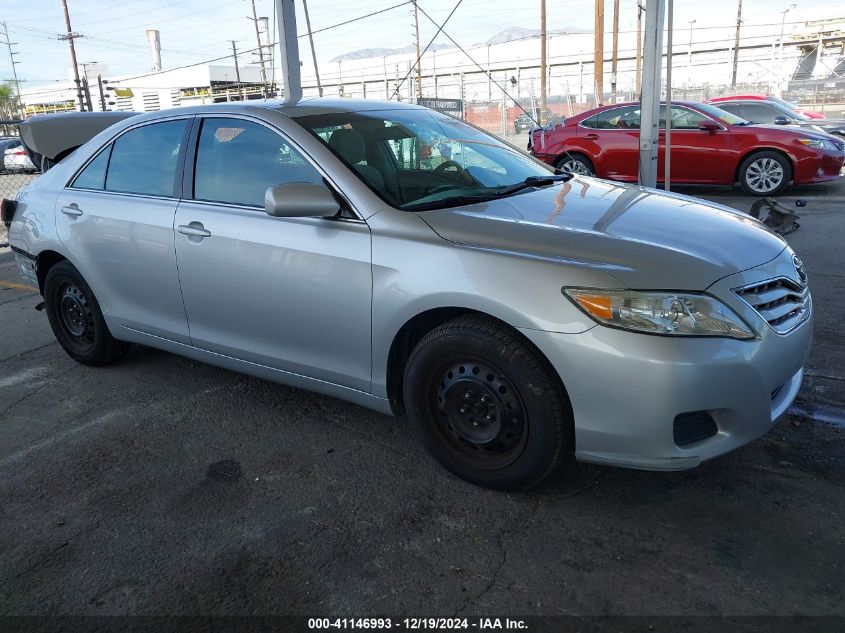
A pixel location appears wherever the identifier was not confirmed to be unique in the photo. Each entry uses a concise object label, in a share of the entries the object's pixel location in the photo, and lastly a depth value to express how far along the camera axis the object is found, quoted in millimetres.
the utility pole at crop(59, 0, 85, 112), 41906
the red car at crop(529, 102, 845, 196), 9930
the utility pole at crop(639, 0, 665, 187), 6676
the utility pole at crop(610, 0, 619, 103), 27625
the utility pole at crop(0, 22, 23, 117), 60325
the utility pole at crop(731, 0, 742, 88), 31281
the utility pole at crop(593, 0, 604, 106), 22720
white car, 21875
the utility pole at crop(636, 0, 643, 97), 30380
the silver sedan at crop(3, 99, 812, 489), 2463
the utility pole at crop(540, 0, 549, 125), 23656
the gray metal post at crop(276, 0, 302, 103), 7409
